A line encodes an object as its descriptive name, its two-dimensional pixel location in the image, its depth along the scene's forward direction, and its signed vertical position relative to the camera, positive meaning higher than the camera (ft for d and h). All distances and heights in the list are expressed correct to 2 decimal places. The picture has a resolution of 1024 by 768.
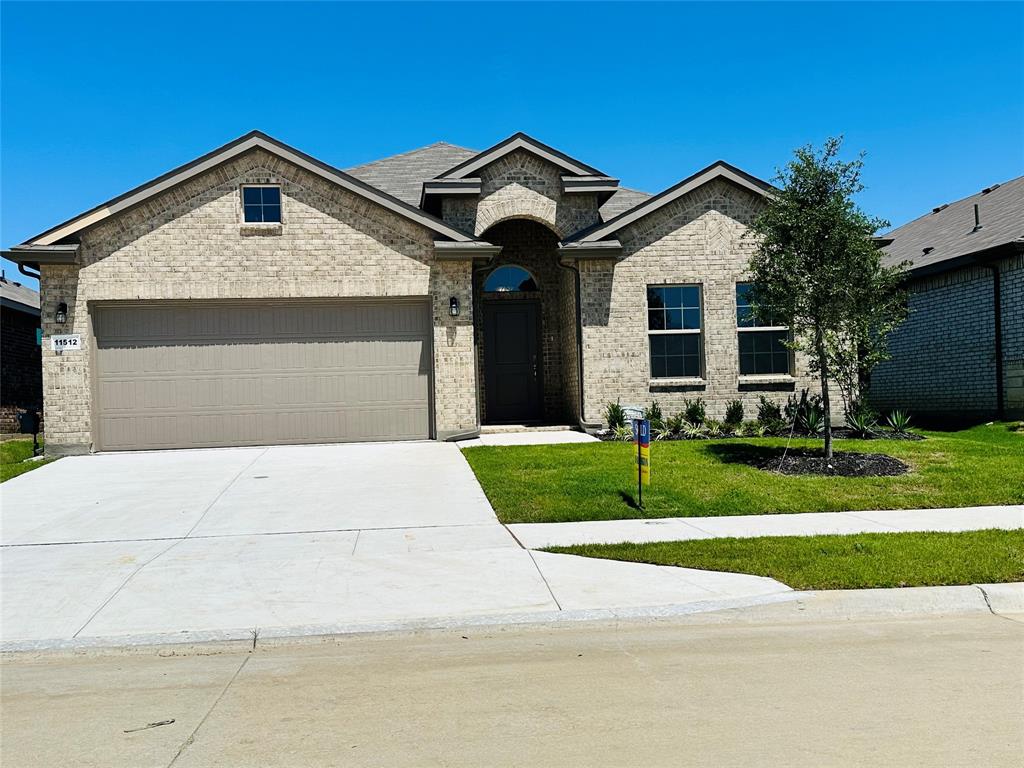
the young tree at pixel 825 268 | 40.34 +5.25
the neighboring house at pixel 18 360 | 65.82 +2.88
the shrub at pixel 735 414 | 56.34 -2.59
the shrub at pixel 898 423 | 53.36 -3.30
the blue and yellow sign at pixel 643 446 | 31.17 -2.61
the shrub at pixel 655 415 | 54.80 -2.48
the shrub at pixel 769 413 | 56.34 -2.58
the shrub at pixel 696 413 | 55.72 -2.44
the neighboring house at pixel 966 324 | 58.54 +3.52
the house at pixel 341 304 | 51.80 +5.31
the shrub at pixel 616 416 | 54.70 -2.45
